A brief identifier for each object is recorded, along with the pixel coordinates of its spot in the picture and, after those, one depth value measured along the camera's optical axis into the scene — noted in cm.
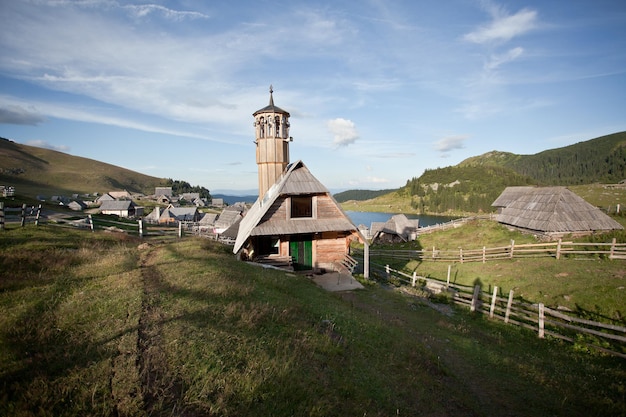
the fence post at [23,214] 2094
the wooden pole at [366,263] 1967
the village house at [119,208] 8862
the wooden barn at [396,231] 4853
